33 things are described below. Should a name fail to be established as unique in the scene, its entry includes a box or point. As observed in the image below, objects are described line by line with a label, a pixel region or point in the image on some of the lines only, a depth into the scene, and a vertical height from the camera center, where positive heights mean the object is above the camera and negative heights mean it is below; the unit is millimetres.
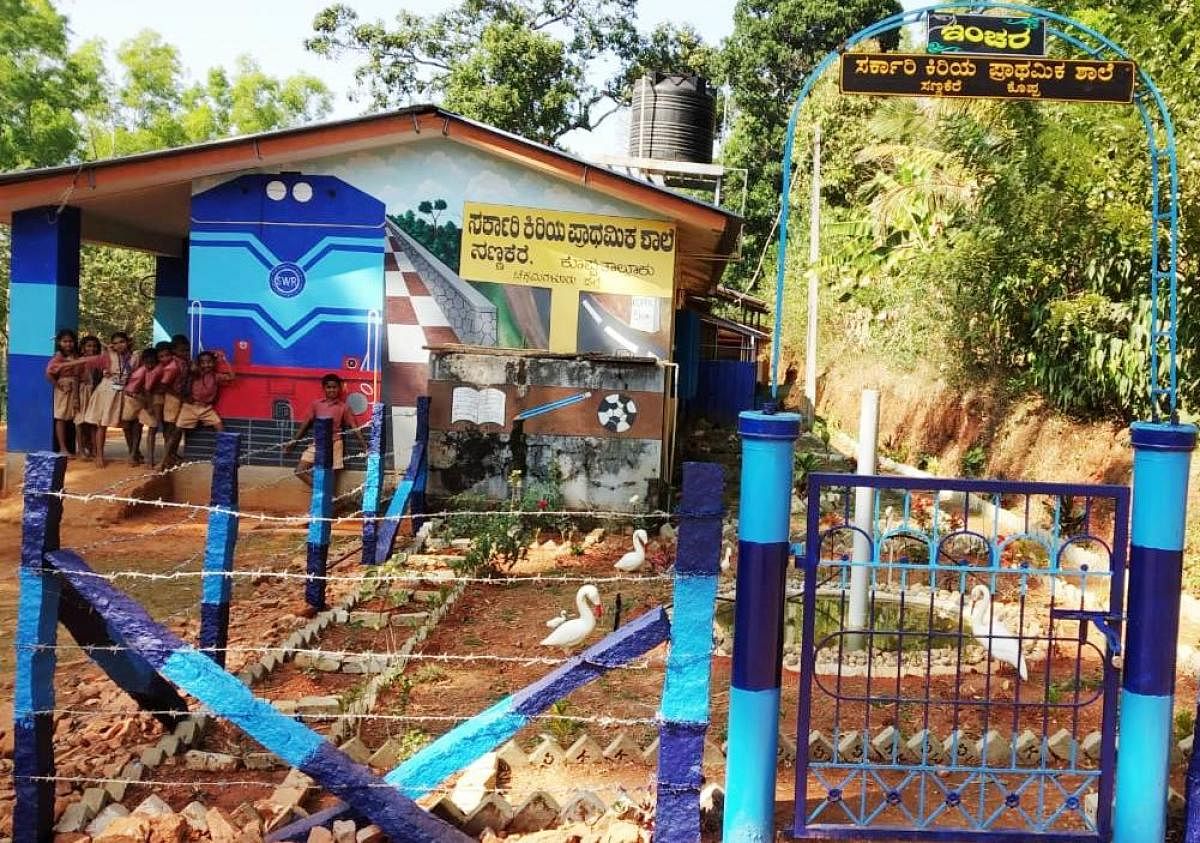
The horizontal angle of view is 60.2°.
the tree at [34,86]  28703 +7933
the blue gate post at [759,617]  3484 -754
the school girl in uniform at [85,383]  12180 -186
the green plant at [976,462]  14711 -867
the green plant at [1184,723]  5151 -1602
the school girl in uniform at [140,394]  11906 -284
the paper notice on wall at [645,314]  12086 +865
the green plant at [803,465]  14352 -1000
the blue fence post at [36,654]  3564 -1009
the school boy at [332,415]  11281 -428
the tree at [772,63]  33500 +11067
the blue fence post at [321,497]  7223 -856
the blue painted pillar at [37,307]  12289 +705
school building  12055 +1280
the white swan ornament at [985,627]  5715 -1337
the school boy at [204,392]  11969 -237
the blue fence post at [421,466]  9828 -827
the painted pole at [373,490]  8312 -904
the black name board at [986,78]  3756 +1184
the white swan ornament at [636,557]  8125 -1325
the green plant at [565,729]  4836 -1632
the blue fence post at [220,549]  4820 -831
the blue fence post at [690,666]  3381 -906
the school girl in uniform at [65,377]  12039 -118
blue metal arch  3590 +863
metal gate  3623 -1534
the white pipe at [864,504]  6533 -679
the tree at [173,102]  38688 +12019
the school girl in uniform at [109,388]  12086 -229
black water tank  20453 +5384
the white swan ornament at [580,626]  5711 -1352
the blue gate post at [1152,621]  3523 -730
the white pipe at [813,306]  20652 +1782
